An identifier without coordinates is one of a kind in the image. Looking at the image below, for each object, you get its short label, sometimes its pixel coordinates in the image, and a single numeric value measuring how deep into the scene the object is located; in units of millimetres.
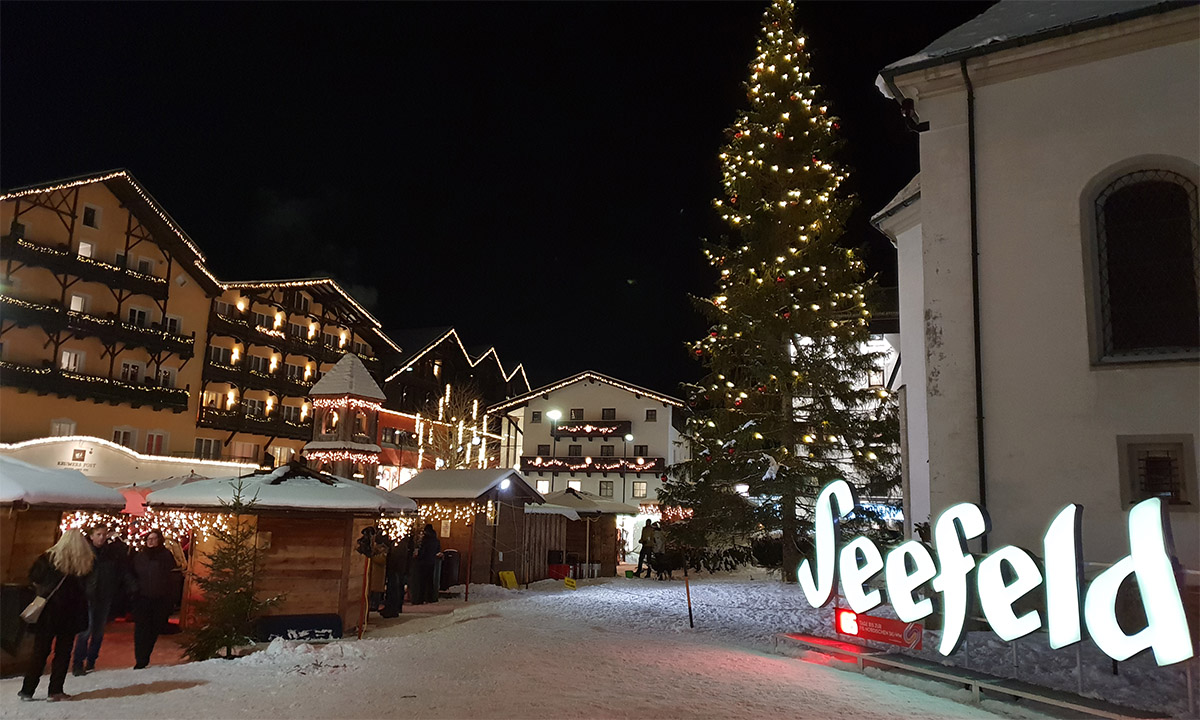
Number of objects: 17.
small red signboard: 10625
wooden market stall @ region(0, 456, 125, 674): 9719
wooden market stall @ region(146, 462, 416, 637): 12656
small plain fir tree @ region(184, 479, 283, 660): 11164
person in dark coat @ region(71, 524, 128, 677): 9953
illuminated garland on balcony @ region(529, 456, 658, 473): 50922
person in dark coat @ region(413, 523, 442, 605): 18281
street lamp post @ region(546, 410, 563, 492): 53297
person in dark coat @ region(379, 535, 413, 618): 15742
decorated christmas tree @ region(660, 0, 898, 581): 23469
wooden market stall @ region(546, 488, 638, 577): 28688
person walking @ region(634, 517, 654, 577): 26942
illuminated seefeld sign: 7691
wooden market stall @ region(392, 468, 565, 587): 22438
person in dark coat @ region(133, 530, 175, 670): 10434
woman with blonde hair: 8344
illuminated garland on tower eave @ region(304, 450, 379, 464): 18969
